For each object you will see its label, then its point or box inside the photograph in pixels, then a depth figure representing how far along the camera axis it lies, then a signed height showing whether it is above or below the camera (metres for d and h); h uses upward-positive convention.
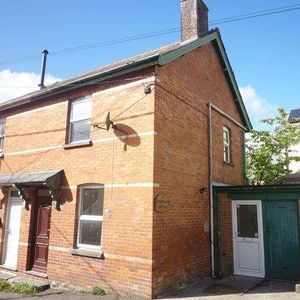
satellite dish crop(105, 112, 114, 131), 9.36 +2.64
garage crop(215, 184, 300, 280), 10.23 -0.48
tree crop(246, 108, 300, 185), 19.58 +3.86
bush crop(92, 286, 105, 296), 8.75 -2.09
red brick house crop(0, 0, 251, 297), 8.78 +1.23
